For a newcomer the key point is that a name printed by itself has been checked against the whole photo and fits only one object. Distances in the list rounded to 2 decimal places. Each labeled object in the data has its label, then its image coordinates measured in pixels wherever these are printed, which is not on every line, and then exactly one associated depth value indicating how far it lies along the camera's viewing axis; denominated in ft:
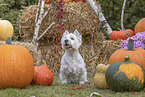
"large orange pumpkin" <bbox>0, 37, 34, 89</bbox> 11.32
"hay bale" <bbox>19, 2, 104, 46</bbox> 21.21
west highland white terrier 14.87
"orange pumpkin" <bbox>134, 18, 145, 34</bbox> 16.21
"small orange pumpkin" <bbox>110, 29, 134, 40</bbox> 17.42
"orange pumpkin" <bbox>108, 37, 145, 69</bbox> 12.36
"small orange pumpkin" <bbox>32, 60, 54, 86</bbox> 13.56
